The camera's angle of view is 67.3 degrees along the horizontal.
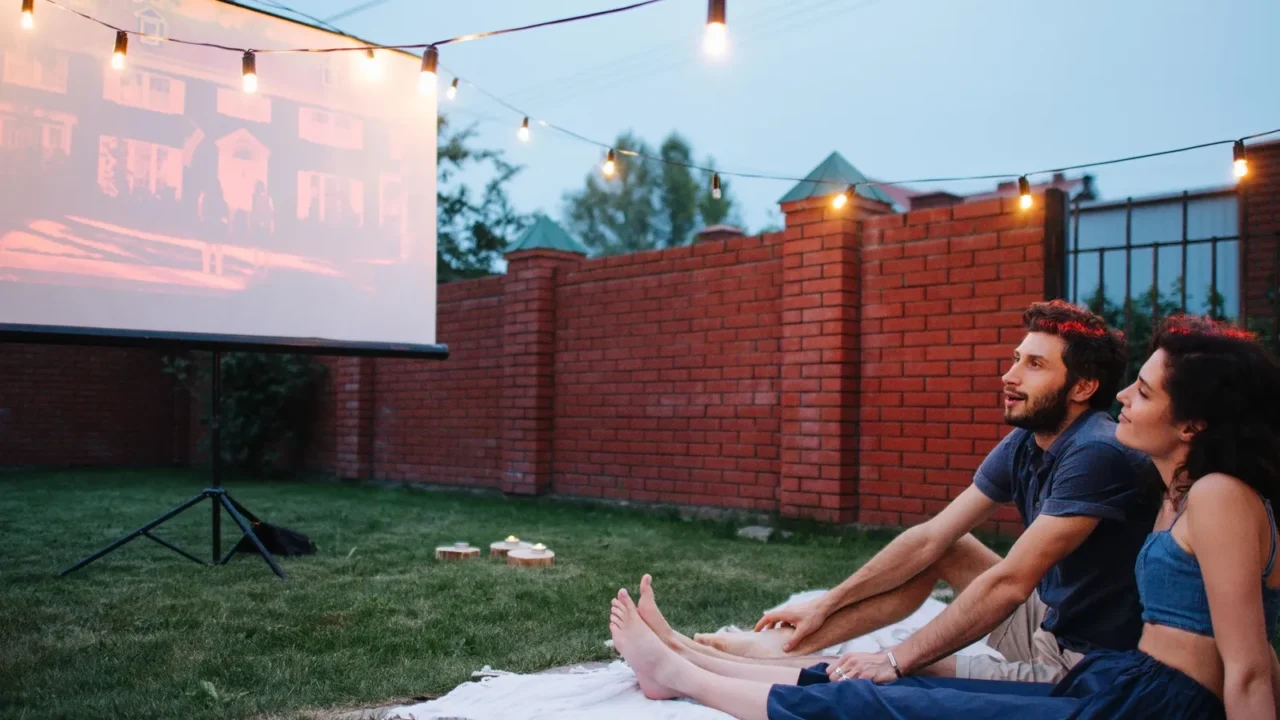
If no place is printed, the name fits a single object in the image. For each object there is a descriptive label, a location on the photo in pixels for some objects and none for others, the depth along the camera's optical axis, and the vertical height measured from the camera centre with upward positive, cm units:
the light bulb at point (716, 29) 280 +100
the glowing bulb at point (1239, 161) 425 +97
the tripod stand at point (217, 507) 461 -71
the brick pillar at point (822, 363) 603 +7
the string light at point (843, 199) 592 +109
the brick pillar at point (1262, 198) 869 +170
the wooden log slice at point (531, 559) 504 -100
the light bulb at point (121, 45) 423 +140
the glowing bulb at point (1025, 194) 508 +100
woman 159 -32
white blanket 237 -89
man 212 -42
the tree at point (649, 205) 3788 +664
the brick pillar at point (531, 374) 827 -4
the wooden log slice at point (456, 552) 530 -102
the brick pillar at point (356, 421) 1032 -58
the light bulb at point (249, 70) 436 +135
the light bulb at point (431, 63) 413 +132
